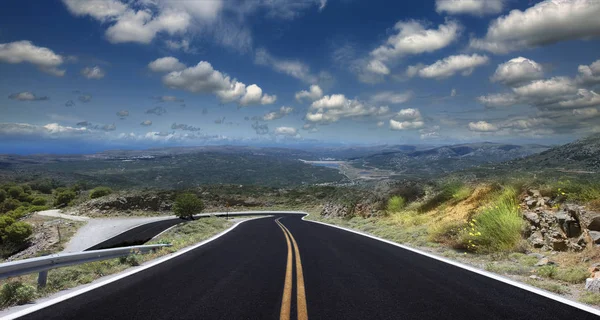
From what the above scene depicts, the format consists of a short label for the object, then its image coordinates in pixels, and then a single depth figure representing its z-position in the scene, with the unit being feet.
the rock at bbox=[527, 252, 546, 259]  27.17
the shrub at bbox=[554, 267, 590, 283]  20.85
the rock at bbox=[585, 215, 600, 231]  25.61
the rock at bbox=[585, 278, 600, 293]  18.39
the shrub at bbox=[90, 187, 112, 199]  232.12
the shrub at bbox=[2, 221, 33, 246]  126.41
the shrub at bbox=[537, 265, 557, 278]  22.49
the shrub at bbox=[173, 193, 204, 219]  168.76
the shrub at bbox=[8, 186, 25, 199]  270.67
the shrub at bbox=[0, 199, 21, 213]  238.25
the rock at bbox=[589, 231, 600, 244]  24.81
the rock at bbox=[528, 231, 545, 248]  29.63
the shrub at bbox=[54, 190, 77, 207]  243.60
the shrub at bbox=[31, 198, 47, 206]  258.78
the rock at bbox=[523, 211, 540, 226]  31.34
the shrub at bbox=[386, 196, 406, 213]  70.84
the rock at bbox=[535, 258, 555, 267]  25.22
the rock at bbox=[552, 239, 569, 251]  27.77
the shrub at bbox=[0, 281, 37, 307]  16.12
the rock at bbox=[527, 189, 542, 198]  34.91
